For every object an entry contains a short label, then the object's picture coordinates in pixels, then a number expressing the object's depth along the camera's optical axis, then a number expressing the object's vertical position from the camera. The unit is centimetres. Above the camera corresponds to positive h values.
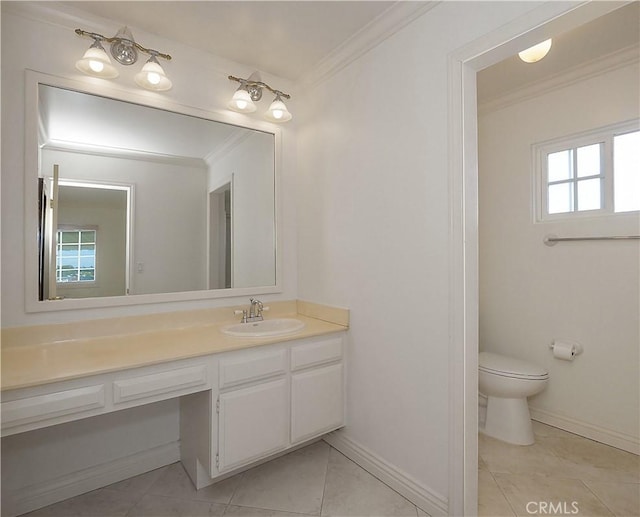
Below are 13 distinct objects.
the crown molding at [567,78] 208 +123
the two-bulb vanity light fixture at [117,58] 164 +99
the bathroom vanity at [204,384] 130 -56
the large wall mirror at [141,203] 170 +32
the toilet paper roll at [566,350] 229 -62
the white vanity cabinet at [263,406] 163 -77
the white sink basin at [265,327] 186 -41
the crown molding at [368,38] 167 +122
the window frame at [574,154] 219 +65
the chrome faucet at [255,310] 218 -33
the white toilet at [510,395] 217 -89
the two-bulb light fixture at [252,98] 210 +100
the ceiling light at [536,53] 160 +98
